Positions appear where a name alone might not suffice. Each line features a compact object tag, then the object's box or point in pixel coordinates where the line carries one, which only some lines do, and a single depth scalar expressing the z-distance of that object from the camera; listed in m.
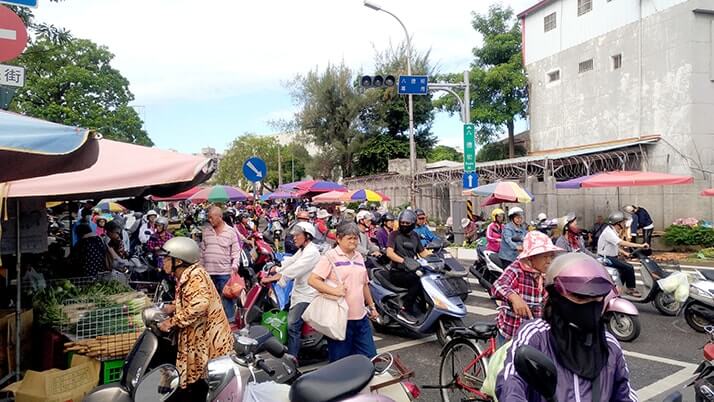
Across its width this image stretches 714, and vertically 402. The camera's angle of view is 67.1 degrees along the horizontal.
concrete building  17.61
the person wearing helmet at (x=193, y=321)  3.97
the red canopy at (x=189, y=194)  13.26
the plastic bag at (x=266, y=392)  3.03
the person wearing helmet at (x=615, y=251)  8.29
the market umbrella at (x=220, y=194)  15.35
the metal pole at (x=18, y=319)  4.53
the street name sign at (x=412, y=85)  15.02
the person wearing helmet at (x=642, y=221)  14.31
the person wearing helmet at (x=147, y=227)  13.80
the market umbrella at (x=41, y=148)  2.46
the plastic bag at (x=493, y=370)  2.79
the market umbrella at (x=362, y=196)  19.77
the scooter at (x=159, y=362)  3.59
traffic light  14.54
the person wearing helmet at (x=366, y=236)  9.38
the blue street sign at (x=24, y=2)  4.25
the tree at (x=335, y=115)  37.06
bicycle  4.28
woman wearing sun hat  3.82
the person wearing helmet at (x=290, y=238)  9.95
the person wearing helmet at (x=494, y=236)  9.86
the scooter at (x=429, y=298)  6.52
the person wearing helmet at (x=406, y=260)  7.00
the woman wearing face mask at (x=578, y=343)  2.11
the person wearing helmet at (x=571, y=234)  8.30
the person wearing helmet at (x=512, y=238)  8.64
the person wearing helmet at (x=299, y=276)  5.86
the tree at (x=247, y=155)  59.03
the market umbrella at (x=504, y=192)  13.59
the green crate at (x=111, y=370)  4.45
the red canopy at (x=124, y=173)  4.06
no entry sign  3.97
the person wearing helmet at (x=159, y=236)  11.66
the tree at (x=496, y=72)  27.34
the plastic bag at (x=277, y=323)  6.07
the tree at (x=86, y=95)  33.88
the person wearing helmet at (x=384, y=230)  9.80
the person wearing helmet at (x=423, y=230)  10.27
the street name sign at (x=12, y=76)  4.48
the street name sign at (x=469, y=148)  16.08
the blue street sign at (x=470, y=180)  15.94
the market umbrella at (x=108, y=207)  20.26
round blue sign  10.31
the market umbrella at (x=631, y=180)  14.34
